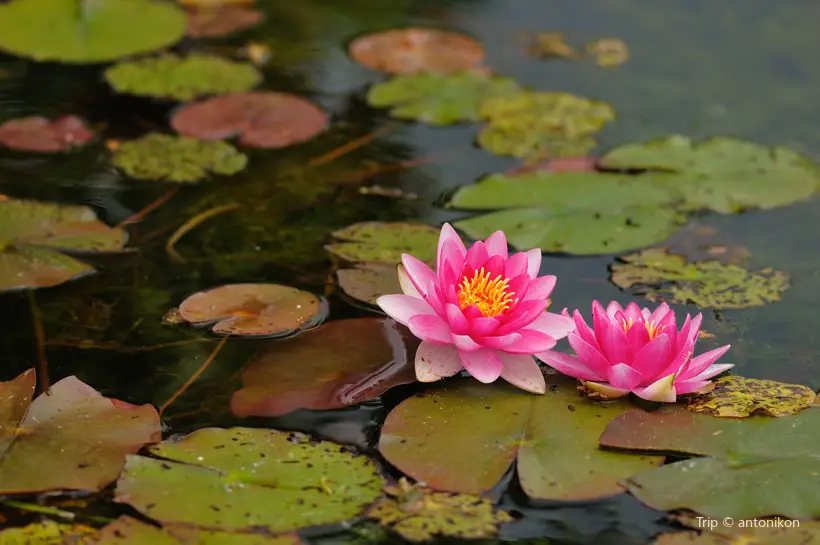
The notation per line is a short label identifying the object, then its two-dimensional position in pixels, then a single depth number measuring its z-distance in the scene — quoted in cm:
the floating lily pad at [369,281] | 450
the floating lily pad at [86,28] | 686
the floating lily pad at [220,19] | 757
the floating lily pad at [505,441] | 339
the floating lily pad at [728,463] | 330
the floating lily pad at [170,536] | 310
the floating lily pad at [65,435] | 335
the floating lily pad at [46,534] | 312
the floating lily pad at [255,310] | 427
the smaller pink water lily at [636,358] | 367
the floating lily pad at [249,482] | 321
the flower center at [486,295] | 379
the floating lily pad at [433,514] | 322
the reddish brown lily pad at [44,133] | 591
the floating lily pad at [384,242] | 479
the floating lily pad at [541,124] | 604
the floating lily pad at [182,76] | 657
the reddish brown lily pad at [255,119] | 609
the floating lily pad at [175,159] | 565
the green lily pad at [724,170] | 538
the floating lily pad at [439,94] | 645
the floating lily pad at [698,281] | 459
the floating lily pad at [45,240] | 459
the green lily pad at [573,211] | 499
